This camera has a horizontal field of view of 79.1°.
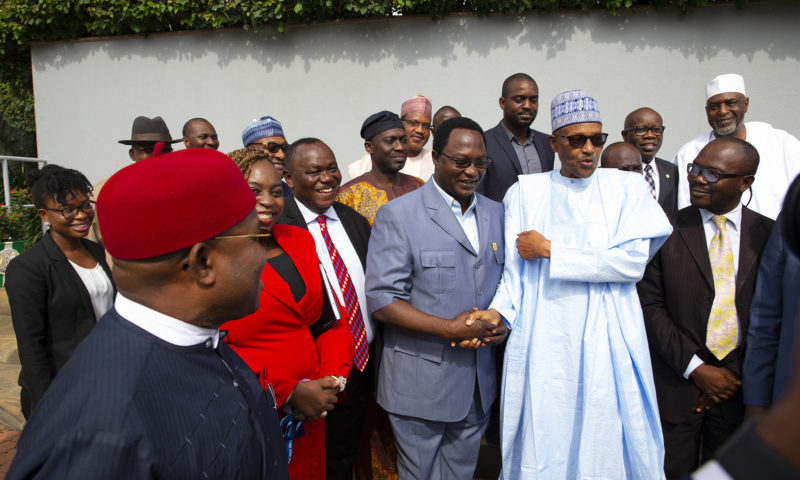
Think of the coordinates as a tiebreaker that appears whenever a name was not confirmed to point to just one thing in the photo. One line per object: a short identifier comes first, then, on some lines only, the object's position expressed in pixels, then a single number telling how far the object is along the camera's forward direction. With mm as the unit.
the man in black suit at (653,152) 4406
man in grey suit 2607
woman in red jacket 2102
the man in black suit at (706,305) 2590
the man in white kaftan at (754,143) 3812
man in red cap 949
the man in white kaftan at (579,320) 2570
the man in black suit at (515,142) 3955
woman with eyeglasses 2734
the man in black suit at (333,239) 2877
